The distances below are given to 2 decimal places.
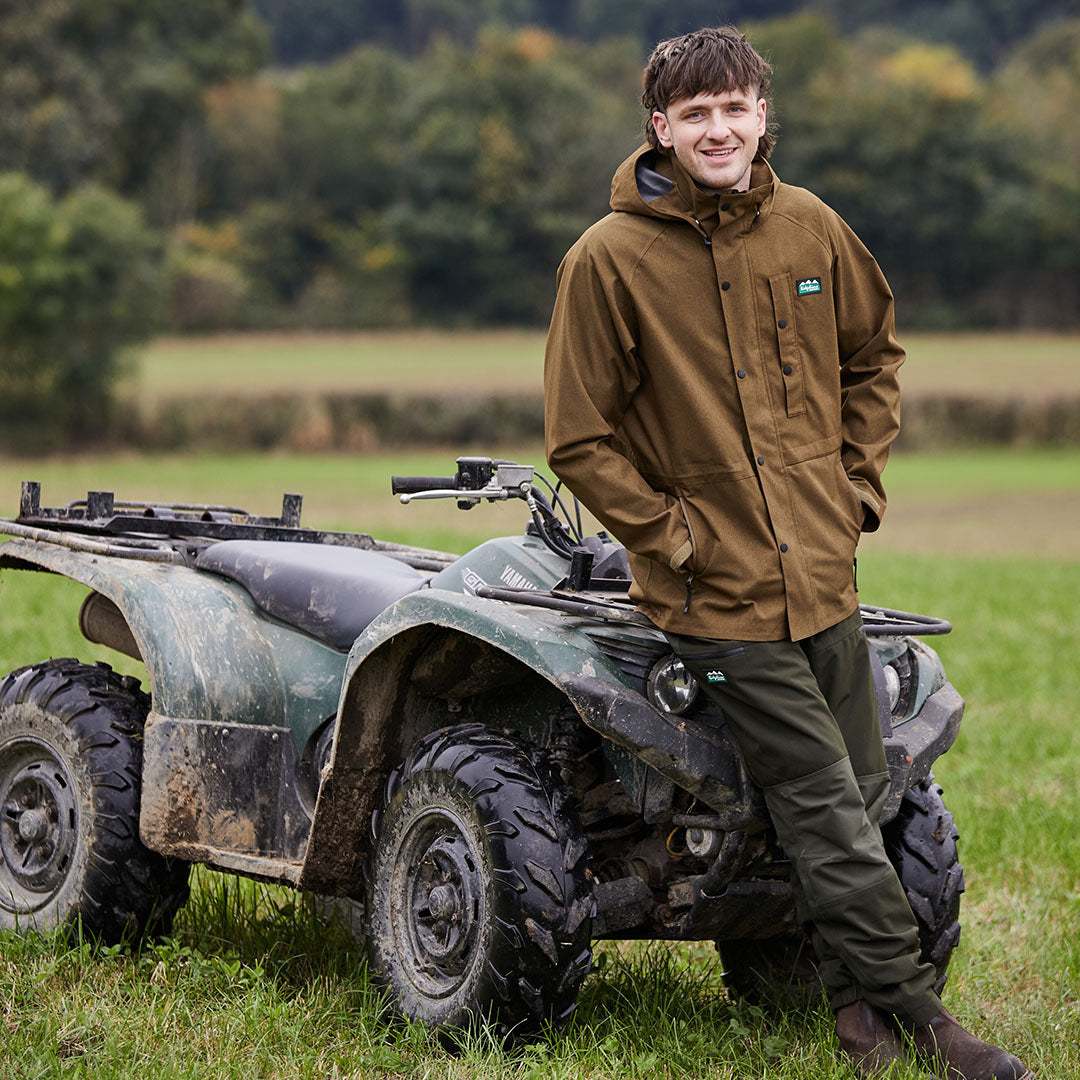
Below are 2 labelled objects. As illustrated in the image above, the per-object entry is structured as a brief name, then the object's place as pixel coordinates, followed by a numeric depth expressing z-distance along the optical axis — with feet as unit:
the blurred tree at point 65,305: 141.49
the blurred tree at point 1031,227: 215.72
